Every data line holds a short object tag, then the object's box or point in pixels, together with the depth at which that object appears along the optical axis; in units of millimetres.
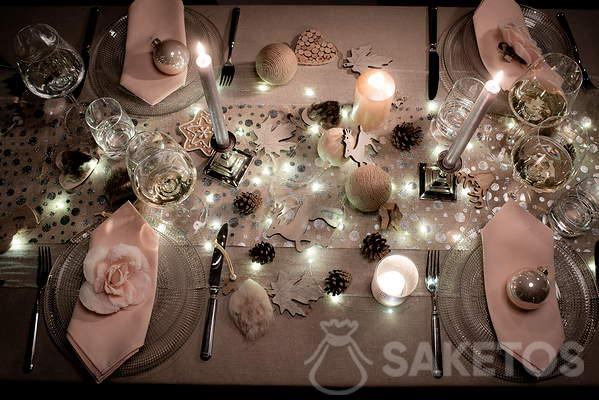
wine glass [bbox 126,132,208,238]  1088
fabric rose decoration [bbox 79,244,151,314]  984
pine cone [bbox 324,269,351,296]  1033
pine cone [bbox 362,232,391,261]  1062
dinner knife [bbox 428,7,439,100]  1221
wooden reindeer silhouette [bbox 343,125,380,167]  1108
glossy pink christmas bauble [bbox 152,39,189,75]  1200
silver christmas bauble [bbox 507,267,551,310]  988
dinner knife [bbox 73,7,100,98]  1229
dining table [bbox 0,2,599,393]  983
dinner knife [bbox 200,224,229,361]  992
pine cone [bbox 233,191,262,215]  1102
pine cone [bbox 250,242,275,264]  1057
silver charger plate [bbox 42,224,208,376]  989
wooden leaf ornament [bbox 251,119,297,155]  1181
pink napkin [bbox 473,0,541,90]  1229
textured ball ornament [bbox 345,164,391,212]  1040
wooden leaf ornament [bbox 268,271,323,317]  1032
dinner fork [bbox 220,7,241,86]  1242
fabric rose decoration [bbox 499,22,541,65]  1225
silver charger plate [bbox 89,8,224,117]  1213
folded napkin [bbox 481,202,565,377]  977
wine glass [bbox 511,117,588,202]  1125
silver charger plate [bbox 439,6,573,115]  1243
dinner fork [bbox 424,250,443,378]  980
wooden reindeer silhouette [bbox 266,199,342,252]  1092
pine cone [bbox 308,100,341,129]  1177
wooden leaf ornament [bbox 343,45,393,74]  1262
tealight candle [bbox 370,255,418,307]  1005
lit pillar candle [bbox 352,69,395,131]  1087
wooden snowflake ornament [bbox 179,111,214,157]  1168
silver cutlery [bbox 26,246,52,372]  983
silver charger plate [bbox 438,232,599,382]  979
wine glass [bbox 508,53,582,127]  1174
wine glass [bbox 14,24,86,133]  1173
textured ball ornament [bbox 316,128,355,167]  1102
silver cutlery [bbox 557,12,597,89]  1226
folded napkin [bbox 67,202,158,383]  962
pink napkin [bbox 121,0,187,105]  1206
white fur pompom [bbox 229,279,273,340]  1005
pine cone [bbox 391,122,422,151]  1161
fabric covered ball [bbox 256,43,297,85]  1180
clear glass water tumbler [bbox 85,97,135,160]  1166
